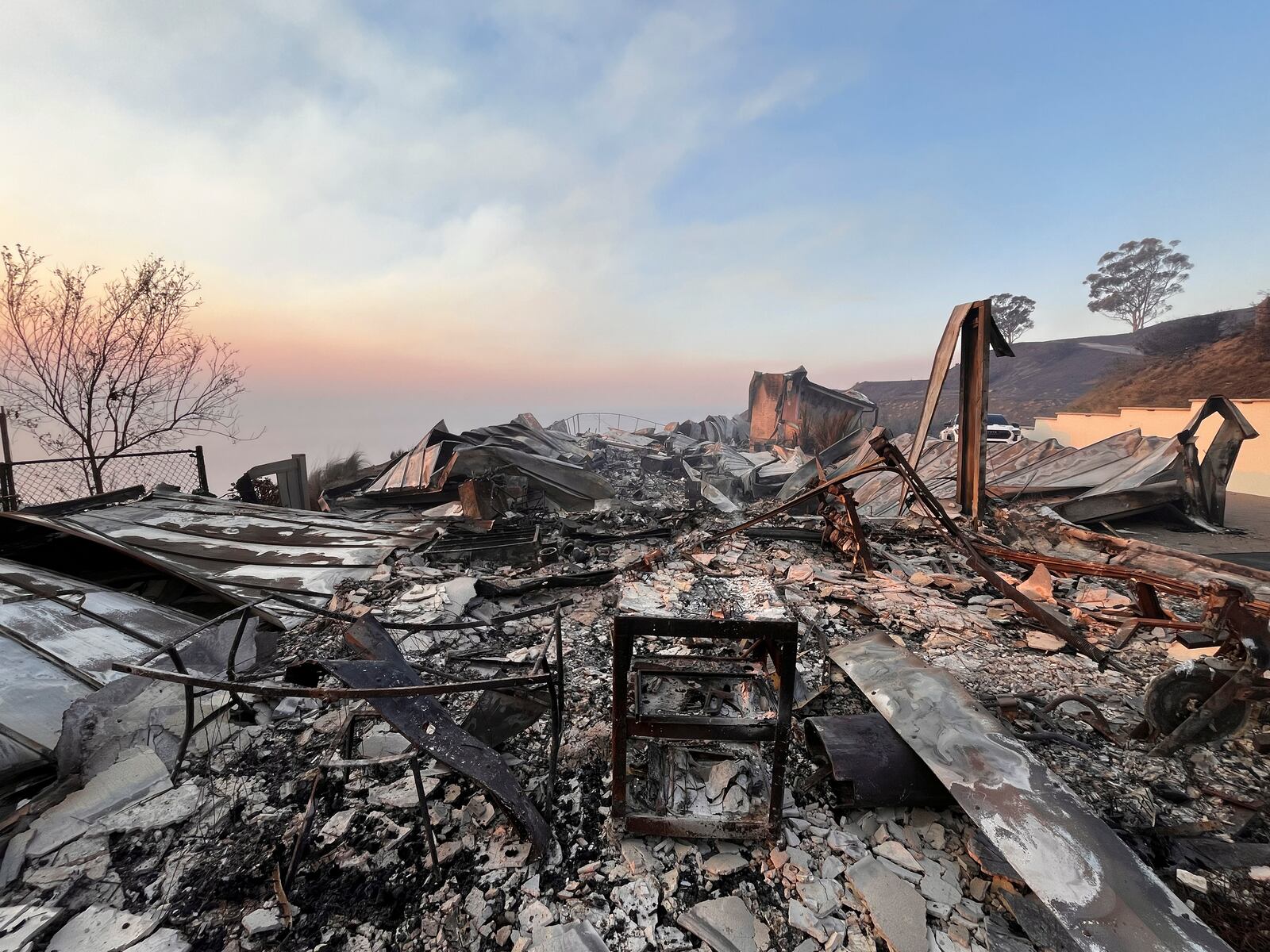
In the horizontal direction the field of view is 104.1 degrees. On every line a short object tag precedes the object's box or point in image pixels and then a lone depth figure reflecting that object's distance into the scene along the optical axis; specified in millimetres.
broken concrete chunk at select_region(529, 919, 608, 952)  1953
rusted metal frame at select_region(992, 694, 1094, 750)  2939
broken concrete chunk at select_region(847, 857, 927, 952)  1945
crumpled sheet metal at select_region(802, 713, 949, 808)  2457
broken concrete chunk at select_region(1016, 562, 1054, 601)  4998
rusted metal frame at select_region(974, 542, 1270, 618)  3537
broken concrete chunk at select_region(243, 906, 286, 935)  2010
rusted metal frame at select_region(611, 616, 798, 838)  2172
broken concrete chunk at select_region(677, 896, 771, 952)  1971
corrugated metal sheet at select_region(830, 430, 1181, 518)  8086
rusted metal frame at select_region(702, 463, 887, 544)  5023
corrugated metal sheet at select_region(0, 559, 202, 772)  2682
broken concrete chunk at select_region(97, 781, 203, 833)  2482
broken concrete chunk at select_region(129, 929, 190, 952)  1959
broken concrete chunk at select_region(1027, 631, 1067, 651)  4191
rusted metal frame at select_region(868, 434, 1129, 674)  3764
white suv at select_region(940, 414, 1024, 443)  17781
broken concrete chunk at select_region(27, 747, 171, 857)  2385
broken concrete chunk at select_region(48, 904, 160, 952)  1970
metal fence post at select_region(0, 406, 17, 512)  7367
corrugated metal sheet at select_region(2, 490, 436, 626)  5324
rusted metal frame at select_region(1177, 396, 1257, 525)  7473
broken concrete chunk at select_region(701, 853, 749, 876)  2268
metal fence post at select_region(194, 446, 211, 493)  8812
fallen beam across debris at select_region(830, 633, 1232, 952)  1746
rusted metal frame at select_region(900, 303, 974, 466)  6520
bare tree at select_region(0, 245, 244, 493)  10320
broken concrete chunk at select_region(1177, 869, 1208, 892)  2094
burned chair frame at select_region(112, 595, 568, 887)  2014
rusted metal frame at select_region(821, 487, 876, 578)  5891
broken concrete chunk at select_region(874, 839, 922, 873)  2252
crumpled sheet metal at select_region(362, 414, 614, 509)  9562
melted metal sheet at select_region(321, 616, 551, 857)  2180
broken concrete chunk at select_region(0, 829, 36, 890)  2227
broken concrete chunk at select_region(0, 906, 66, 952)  1954
